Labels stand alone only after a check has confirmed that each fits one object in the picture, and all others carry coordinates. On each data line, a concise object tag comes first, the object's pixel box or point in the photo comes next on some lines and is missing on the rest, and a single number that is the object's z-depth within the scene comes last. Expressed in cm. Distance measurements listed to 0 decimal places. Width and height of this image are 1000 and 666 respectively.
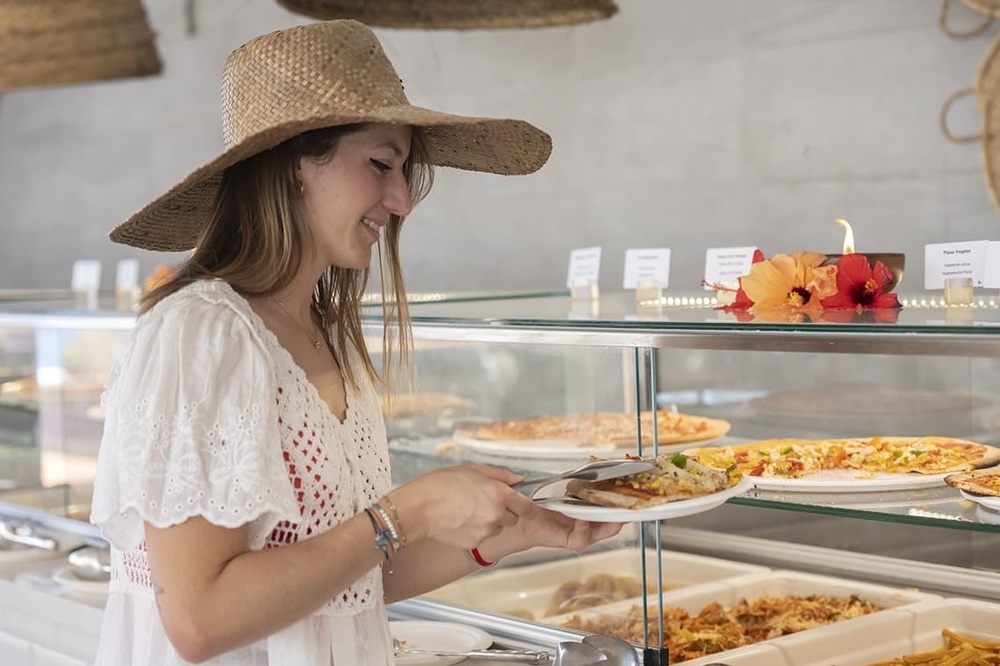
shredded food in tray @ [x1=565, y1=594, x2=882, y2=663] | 224
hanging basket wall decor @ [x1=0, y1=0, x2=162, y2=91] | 328
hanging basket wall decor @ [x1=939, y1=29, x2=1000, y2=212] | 385
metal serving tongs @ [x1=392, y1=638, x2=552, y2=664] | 213
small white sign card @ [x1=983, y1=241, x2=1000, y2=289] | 217
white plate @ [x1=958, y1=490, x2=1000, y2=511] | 174
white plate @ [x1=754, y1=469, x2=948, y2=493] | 195
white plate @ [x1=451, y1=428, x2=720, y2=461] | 247
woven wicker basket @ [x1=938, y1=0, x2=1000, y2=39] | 376
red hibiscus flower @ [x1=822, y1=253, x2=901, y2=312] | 204
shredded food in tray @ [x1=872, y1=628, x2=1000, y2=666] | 213
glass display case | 186
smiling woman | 141
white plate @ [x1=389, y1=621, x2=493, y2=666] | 215
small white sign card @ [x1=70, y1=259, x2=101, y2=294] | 453
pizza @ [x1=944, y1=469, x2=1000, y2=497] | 181
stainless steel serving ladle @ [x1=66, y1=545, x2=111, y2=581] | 290
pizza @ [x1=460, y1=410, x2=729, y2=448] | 246
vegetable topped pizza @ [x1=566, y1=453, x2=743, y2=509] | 160
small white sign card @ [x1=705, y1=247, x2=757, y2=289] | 264
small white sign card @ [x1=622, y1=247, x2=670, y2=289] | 296
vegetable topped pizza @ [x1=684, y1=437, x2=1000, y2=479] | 207
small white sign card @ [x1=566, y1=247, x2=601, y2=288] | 324
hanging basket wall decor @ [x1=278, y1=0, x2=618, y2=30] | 310
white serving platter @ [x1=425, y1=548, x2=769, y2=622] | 255
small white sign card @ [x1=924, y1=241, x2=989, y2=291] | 221
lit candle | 222
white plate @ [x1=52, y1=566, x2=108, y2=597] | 274
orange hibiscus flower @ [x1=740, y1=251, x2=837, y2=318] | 209
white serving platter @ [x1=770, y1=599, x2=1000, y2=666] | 220
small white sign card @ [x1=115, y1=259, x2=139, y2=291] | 487
